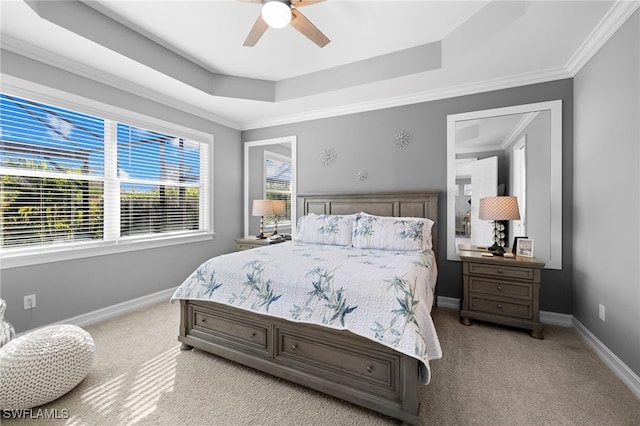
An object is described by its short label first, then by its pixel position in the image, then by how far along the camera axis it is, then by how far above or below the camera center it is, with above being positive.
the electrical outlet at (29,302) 2.42 -0.81
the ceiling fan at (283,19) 1.76 +1.35
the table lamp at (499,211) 2.76 +0.00
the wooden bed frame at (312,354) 1.55 -0.95
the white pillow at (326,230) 3.19 -0.23
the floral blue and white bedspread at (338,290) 1.56 -0.54
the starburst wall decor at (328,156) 4.00 +0.79
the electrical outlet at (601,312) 2.25 -0.83
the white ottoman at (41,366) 1.55 -0.93
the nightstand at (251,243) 3.94 -0.47
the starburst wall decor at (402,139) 3.52 +0.91
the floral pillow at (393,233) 2.86 -0.24
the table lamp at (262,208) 4.03 +0.03
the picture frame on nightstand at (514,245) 2.90 -0.36
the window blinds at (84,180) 2.39 +0.32
